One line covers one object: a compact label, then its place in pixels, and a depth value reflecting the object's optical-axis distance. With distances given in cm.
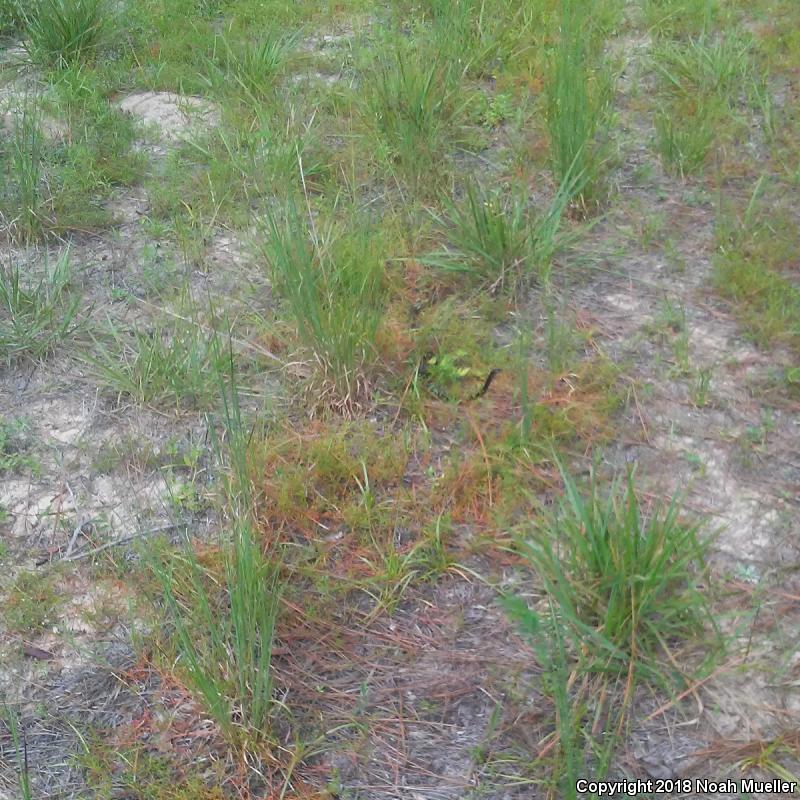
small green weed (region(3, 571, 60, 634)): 252
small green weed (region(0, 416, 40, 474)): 296
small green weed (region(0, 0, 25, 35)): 500
